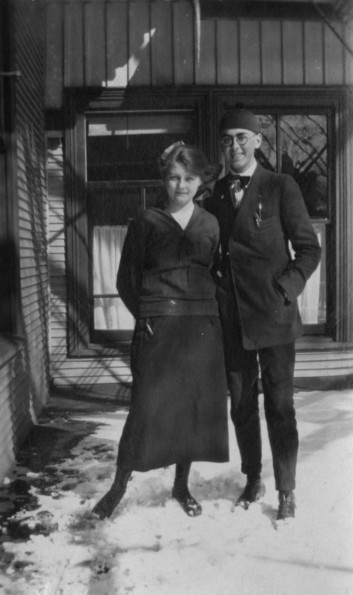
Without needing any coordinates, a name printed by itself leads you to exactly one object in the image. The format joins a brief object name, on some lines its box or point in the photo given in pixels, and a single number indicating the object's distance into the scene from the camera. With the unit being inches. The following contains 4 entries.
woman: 132.5
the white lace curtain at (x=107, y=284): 253.1
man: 132.6
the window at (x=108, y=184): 248.7
